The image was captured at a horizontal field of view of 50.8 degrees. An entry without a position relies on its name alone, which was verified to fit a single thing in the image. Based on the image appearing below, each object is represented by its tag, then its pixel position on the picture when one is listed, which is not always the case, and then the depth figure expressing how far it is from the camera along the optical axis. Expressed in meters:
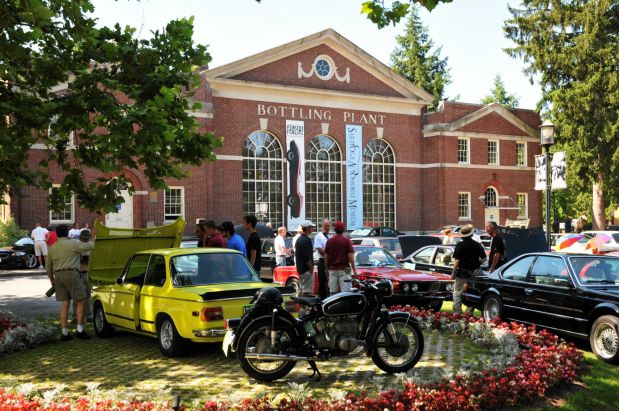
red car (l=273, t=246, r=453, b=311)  13.14
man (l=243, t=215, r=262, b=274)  11.83
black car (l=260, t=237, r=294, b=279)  19.23
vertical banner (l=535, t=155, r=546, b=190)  16.34
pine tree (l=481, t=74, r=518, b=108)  71.38
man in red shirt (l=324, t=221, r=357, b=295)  11.95
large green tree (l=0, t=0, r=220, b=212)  9.73
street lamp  16.08
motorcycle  7.33
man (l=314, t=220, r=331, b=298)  12.88
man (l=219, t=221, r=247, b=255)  11.46
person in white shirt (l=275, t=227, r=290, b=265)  17.72
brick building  33.81
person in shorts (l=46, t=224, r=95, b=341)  10.63
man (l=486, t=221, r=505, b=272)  13.53
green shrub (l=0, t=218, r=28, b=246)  26.89
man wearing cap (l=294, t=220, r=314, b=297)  11.90
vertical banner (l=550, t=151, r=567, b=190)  15.90
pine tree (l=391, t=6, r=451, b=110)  65.38
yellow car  8.38
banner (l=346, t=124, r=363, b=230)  38.31
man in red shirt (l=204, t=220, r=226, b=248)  11.63
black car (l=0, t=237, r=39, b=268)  25.30
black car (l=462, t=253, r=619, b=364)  8.75
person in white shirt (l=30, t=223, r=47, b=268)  23.05
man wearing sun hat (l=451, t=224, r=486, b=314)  12.02
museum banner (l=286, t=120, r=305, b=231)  36.41
